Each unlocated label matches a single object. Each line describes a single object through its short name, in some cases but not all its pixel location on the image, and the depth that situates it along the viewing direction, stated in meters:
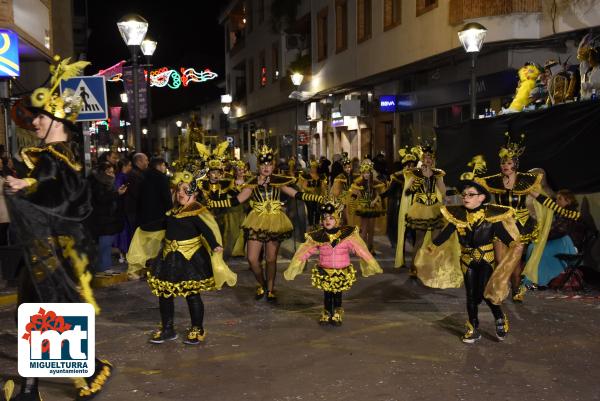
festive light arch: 29.02
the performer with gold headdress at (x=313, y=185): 18.22
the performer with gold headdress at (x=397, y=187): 12.09
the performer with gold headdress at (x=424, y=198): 11.15
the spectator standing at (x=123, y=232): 13.30
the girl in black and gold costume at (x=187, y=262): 7.42
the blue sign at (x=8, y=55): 14.94
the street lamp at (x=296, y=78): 26.00
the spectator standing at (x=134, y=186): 13.20
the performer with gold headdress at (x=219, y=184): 11.93
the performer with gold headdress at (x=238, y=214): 12.98
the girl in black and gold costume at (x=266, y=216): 9.56
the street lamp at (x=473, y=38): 14.11
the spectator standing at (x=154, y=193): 10.61
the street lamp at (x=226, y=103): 44.69
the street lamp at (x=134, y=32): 13.53
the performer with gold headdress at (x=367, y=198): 14.13
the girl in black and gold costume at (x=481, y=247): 7.51
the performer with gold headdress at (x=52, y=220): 5.35
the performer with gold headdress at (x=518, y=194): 9.08
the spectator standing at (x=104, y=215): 11.38
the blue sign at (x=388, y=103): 23.59
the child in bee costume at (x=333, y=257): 8.22
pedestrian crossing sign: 12.24
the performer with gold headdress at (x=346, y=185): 14.84
